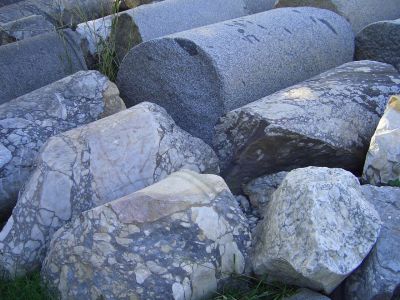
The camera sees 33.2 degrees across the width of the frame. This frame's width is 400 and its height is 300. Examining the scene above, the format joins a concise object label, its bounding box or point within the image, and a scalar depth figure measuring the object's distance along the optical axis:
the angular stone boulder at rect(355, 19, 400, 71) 4.24
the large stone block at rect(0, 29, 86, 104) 3.84
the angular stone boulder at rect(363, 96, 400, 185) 3.11
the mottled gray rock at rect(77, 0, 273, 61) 4.39
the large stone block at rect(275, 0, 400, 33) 4.74
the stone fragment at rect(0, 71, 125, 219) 3.32
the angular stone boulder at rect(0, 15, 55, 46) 4.80
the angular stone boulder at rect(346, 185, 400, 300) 2.51
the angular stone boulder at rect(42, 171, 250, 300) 2.48
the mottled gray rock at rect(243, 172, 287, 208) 3.12
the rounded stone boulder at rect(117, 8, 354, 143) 3.55
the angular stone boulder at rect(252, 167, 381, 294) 2.38
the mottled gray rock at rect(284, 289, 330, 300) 2.47
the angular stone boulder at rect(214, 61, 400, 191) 3.11
